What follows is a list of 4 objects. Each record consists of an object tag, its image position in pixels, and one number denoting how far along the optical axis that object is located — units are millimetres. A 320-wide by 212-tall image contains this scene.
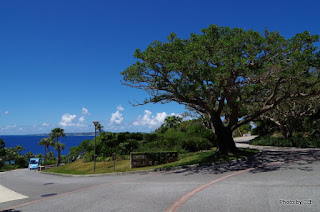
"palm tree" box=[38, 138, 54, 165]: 55000
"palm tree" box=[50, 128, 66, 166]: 56406
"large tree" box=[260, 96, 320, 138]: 28219
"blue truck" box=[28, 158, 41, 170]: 43084
